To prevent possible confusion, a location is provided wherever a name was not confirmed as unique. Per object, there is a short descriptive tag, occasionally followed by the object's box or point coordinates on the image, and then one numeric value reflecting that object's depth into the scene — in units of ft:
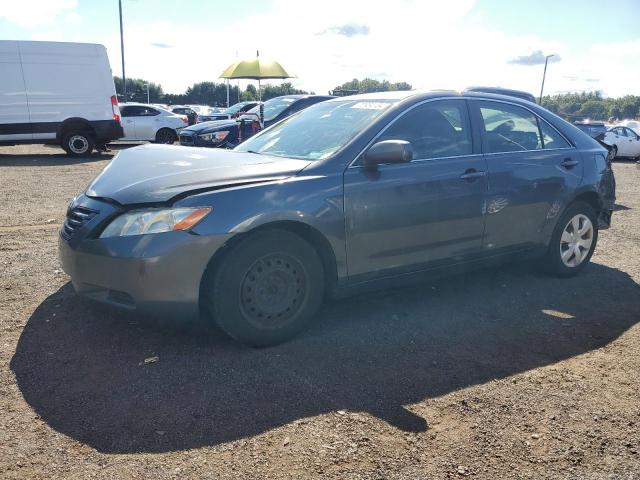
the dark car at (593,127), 62.96
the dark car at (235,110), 70.85
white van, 46.01
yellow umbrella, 72.18
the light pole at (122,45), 115.02
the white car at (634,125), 75.05
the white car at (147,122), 63.26
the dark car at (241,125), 37.05
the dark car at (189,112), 83.82
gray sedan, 11.15
